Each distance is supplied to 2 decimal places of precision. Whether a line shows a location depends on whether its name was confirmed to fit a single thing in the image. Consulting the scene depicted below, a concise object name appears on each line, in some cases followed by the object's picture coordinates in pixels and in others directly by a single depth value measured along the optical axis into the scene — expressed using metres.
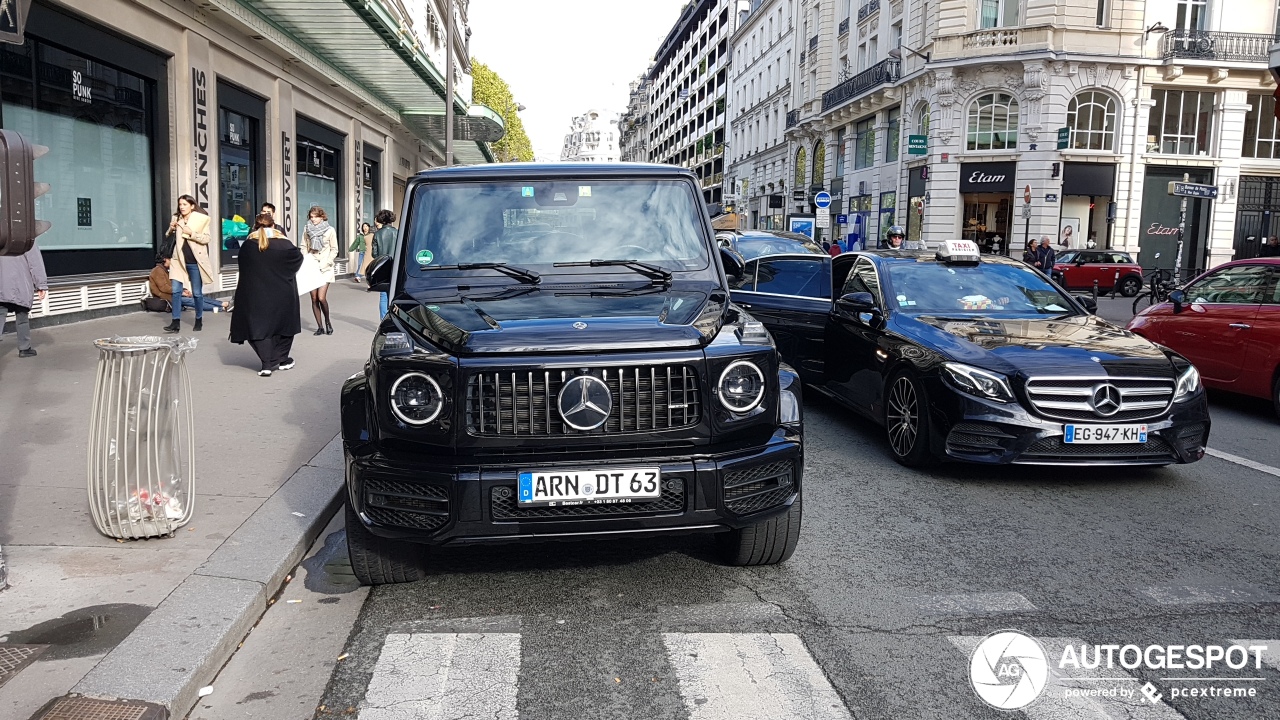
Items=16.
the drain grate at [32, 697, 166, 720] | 3.02
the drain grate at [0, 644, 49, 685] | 3.31
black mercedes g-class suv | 3.77
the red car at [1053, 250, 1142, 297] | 32.78
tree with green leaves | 71.12
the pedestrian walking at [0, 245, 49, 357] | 9.73
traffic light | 3.47
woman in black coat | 9.80
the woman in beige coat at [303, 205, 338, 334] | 14.13
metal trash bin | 4.59
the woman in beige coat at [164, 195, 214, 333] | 12.73
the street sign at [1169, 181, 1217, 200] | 22.81
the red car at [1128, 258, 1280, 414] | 9.20
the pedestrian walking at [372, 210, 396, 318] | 16.78
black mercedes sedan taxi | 6.11
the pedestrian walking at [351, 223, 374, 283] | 21.66
